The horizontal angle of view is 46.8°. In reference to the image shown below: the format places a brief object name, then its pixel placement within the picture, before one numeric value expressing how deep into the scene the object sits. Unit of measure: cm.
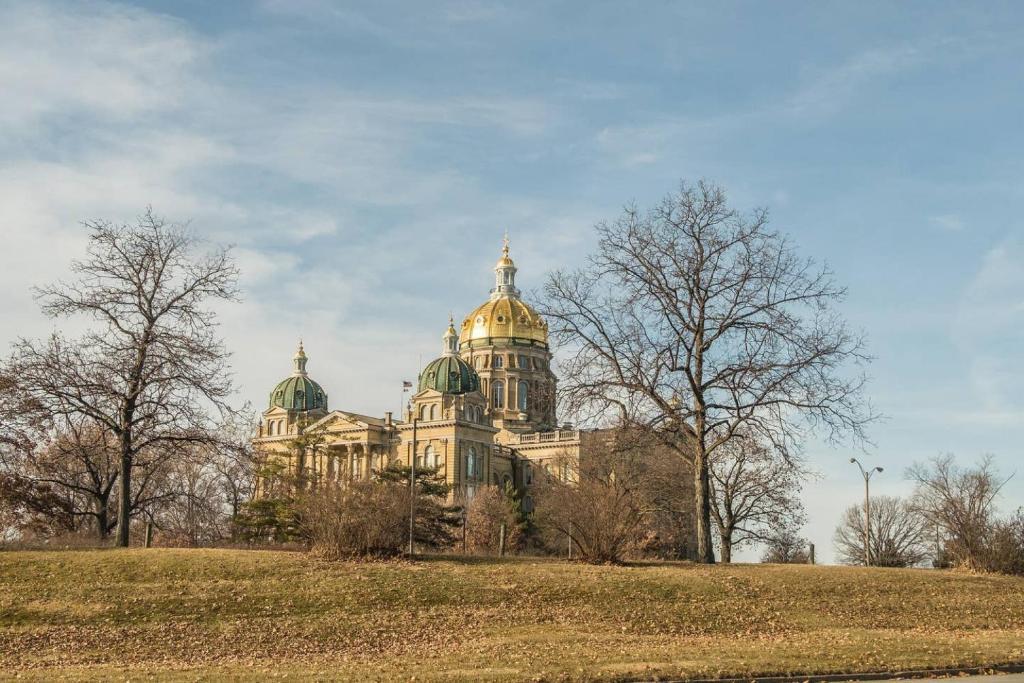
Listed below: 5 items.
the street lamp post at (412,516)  3245
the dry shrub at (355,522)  3116
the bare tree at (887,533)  8119
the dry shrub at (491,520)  5619
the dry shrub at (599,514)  3238
